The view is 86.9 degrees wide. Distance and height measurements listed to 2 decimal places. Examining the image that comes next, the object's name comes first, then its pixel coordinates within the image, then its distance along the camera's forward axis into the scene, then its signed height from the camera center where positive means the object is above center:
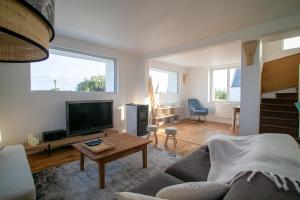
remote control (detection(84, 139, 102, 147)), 2.24 -0.65
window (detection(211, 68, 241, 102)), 6.07 +0.56
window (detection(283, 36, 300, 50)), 4.35 +1.54
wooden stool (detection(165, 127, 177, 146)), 3.42 -0.72
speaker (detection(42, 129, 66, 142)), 3.01 -0.73
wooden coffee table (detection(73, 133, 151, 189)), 1.92 -0.70
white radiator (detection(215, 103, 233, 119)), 5.99 -0.46
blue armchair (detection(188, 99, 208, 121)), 6.17 -0.44
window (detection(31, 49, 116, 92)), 3.21 +0.57
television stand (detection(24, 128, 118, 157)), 2.77 -0.85
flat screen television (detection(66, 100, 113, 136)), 3.32 -0.42
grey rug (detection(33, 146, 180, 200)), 1.82 -1.09
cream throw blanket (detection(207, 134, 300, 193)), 0.89 -0.42
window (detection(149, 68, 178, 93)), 5.90 +0.73
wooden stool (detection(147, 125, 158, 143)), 3.69 -0.71
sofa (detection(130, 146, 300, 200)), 0.69 -0.62
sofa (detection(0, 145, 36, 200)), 1.23 -0.71
